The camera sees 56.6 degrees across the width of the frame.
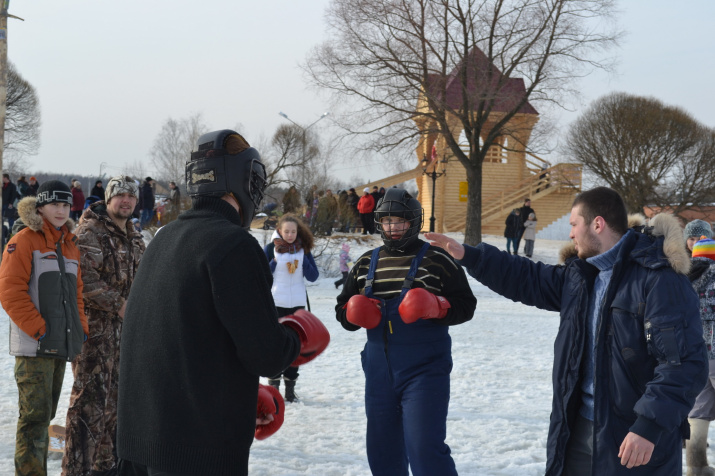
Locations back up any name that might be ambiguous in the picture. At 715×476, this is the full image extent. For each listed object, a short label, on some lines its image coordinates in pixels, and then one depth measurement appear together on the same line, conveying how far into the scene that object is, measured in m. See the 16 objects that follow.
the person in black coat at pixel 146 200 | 19.95
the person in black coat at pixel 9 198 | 18.33
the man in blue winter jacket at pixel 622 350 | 2.64
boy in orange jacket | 4.02
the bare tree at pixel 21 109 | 37.16
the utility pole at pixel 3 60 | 9.62
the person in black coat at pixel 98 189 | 17.91
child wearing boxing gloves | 3.62
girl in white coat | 6.59
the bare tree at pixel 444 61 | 21.66
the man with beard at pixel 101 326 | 4.25
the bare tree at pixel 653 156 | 31.61
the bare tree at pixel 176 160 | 48.11
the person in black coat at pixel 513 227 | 22.58
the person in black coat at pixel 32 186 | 19.94
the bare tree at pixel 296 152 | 35.94
